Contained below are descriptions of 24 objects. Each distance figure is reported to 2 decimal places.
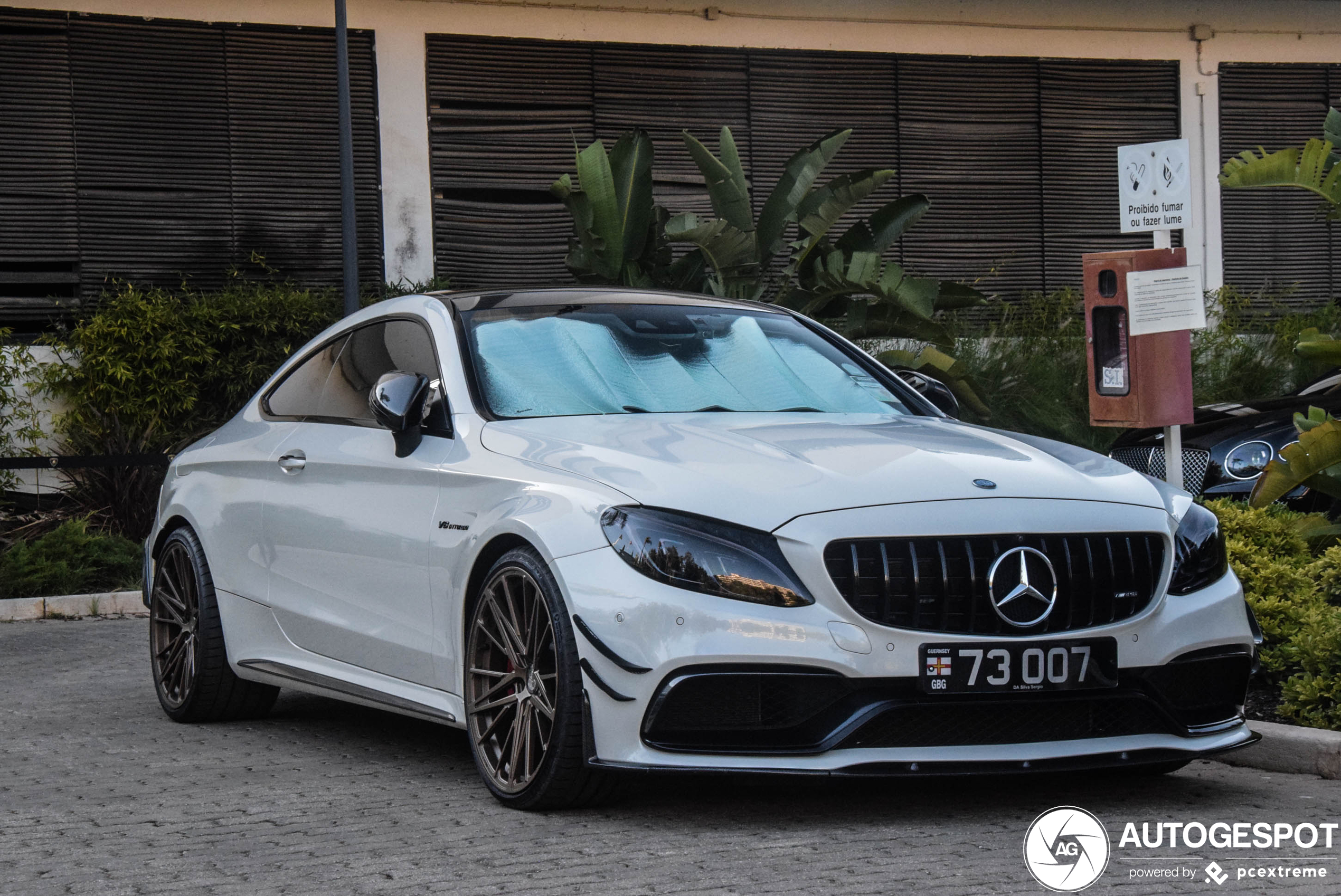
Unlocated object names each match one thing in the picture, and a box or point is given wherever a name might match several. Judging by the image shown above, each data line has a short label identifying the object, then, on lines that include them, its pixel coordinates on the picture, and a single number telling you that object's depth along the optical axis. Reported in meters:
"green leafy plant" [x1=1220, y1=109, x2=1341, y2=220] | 8.29
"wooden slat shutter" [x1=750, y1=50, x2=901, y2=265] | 18.92
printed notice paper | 8.72
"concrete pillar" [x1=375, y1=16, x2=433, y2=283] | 17.38
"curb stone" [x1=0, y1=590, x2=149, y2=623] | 12.55
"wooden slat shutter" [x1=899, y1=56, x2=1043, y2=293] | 19.55
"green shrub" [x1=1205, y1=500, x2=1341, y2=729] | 6.36
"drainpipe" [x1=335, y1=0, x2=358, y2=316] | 14.65
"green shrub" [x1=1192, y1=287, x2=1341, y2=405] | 16.70
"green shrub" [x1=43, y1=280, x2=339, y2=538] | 15.35
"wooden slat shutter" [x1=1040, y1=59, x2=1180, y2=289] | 19.98
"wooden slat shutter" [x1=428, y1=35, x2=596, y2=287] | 17.62
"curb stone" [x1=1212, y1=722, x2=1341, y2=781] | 5.90
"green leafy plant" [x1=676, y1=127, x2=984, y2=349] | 14.28
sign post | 8.77
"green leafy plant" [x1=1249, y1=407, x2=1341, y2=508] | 7.53
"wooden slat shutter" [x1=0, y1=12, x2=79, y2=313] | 15.91
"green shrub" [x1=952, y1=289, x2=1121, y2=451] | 15.30
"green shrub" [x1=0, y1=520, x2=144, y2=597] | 13.02
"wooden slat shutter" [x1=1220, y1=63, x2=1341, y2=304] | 20.47
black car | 10.75
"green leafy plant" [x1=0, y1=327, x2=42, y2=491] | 15.22
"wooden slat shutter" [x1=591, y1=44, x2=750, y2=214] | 18.30
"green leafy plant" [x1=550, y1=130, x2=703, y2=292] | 14.52
